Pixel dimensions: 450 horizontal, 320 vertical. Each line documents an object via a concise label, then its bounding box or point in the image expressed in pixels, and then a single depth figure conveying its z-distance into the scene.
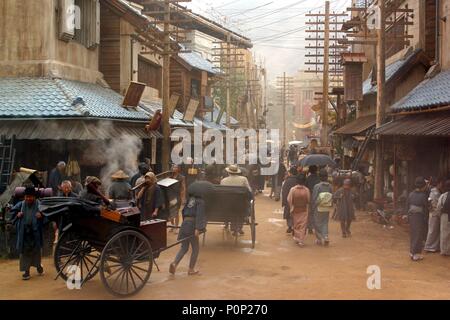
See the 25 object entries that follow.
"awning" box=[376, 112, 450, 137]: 11.98
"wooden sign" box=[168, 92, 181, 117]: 20.19
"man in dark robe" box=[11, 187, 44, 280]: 8.70
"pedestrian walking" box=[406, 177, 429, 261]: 10.59
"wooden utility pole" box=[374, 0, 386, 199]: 15.99
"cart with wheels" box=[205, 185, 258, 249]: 11.17
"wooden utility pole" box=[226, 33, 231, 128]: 34.42
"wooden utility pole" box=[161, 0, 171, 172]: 16.48
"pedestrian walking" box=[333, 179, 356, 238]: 13.29
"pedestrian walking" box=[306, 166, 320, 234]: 13.53
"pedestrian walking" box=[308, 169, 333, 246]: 12.13
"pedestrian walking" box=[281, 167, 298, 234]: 13.79
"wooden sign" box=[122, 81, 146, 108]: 17.06
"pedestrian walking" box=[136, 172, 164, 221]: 11.05
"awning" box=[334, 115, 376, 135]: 20.22
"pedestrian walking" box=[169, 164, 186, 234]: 12.34
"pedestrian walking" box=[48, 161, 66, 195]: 12.38
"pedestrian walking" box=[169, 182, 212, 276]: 9.10
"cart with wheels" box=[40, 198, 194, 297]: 7.50
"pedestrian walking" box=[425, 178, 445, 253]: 11.17
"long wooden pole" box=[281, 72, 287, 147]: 59.39
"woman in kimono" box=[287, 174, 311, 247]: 12.12
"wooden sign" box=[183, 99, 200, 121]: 23.27
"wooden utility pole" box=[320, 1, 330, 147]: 25.66
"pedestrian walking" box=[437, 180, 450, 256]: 10.73
